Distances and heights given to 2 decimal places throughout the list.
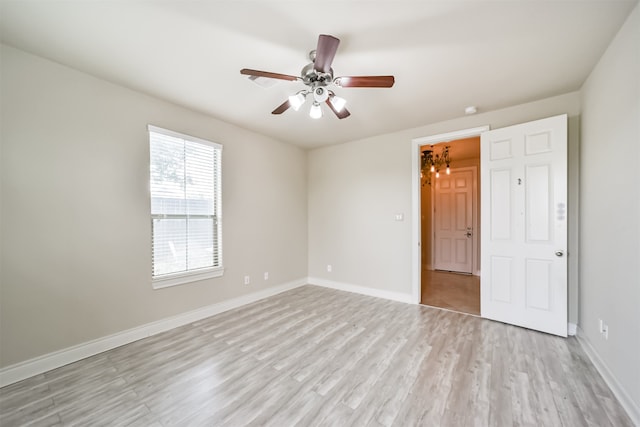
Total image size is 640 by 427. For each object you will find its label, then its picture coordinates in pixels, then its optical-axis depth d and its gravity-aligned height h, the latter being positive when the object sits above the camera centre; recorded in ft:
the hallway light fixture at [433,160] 15.90 +3.52
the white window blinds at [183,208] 9.48 +0.18
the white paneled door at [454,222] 19.17 -0.70
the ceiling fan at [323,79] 5.37 +3.37
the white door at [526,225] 8.87 -0.45
